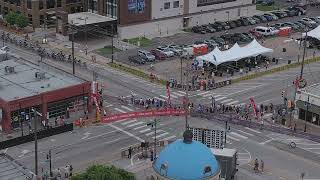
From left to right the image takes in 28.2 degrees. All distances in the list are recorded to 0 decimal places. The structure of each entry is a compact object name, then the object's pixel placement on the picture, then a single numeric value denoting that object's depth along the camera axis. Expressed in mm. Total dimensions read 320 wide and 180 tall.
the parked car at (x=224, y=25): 117494
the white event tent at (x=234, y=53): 88750
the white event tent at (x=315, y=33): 103688
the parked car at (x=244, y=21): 121250
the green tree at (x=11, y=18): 111156
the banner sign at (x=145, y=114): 70312
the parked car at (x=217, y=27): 116362
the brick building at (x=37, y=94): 66375
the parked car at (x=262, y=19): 124312
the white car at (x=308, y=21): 119700
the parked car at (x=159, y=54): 96812
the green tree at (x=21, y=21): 110375
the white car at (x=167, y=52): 97338
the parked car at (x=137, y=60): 94219
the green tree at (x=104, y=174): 44219
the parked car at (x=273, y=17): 126194
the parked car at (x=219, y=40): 104681
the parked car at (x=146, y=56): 95350
